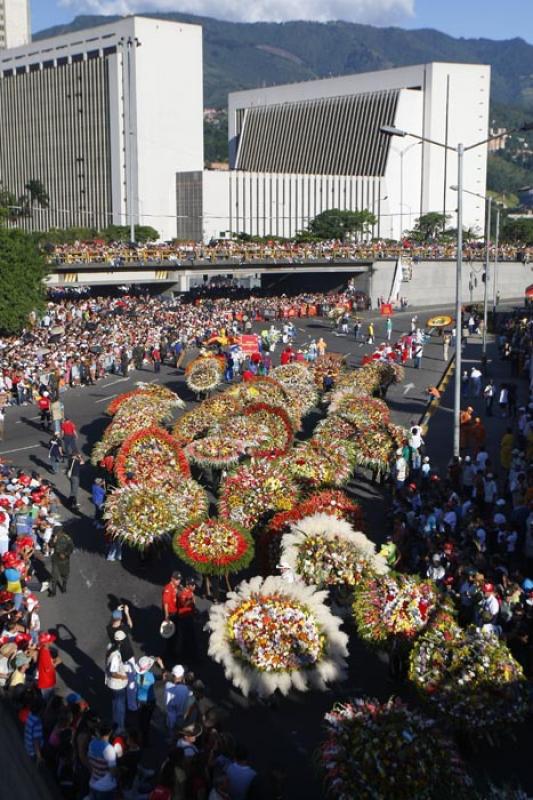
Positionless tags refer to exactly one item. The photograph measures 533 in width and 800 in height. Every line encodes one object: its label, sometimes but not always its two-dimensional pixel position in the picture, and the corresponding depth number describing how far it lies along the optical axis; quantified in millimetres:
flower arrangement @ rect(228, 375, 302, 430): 24484
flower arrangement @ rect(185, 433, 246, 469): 19938
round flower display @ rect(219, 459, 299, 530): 15922
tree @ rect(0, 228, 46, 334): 45438
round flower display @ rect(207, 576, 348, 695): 11133
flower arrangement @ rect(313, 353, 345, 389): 30500
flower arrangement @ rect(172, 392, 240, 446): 22188
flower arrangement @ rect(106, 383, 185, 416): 25438
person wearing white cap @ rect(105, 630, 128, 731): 10961
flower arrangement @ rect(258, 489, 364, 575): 14234
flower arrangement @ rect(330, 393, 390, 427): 21844
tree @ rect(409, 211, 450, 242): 107688
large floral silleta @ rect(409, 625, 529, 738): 10031
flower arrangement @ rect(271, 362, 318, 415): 26703
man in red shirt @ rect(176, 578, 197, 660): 12672
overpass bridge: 57375
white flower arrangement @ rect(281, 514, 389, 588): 13008
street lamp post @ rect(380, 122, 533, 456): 18438
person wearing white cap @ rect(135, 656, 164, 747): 10883
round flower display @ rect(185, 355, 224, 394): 30406
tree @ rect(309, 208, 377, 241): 98438
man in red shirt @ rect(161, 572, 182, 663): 12805
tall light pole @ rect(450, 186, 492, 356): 38162
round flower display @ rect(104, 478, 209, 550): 15609
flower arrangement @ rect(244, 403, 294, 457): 20953
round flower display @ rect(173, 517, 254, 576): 14094
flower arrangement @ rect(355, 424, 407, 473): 20703
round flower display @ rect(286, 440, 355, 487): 17812
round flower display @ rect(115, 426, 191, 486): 18359
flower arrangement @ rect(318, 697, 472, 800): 8531
